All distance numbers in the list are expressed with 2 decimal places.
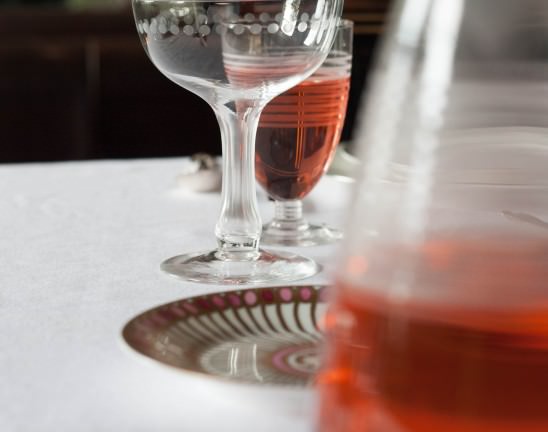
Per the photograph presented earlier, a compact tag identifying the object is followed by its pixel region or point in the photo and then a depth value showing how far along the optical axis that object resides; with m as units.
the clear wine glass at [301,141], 0.80
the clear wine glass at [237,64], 0.71
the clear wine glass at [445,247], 0.50
